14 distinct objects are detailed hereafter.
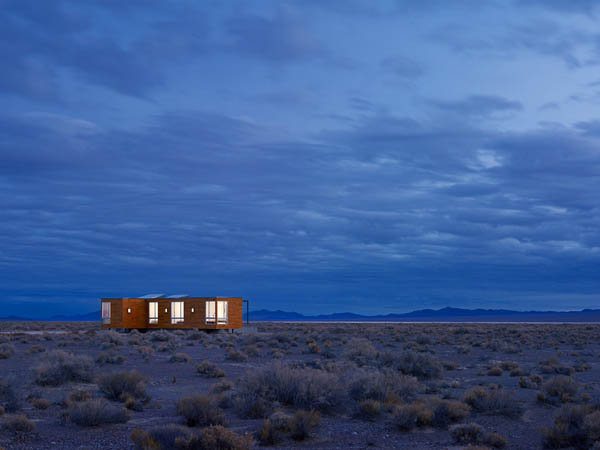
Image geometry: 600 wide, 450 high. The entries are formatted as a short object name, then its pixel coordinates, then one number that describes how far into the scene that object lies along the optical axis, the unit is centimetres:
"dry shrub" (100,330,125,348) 2984
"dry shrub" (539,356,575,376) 1952
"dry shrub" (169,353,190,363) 2234
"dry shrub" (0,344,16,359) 2372
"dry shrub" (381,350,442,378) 1777
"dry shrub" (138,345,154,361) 2375
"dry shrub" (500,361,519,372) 2011
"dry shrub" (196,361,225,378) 1844
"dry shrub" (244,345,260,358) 2547
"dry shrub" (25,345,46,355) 2593
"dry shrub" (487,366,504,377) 1898
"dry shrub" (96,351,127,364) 2188
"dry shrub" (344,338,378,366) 2147
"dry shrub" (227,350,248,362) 2336
